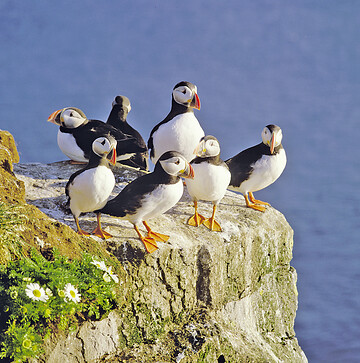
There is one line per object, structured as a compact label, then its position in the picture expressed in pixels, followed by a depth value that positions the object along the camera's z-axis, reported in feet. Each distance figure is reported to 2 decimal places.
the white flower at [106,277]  36.92
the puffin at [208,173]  45.09
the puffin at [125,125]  57.98
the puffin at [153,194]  40.88
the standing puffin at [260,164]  50.14
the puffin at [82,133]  54.19
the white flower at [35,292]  33.09
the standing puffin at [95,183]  41.29
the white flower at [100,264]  37.27
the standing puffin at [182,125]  51.16
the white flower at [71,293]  34.35
